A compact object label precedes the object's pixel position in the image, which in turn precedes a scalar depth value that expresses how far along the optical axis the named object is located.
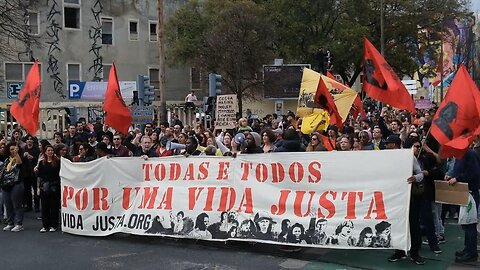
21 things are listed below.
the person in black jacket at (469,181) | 7.23
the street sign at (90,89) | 36.59
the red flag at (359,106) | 13.68
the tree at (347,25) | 36.72
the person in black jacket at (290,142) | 8.46
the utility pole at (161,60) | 20.64
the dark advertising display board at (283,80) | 30.27
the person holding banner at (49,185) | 9.81
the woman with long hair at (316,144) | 8.73
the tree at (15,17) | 20.72
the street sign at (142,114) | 16.08
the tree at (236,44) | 33.97
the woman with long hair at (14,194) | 9.98
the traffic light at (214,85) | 15.66
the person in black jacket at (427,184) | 7.39
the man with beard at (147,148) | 9.79
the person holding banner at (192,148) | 9.73
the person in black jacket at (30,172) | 11.49
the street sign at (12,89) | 32.58
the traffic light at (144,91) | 17.97
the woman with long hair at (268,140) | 9.03
